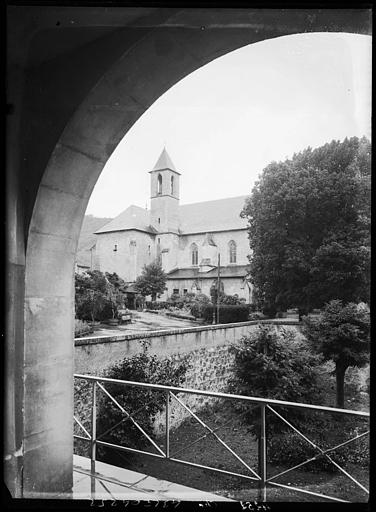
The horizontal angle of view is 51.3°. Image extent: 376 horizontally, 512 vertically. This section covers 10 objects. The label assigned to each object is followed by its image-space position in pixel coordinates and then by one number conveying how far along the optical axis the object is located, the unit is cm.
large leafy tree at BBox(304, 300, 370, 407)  937
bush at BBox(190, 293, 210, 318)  1748
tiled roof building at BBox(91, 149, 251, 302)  2714
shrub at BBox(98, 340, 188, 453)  691
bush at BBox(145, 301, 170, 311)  1719
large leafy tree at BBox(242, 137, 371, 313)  1304
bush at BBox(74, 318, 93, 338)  970
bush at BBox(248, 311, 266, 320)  1689
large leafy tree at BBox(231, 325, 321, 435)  777
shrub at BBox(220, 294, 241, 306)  2009
